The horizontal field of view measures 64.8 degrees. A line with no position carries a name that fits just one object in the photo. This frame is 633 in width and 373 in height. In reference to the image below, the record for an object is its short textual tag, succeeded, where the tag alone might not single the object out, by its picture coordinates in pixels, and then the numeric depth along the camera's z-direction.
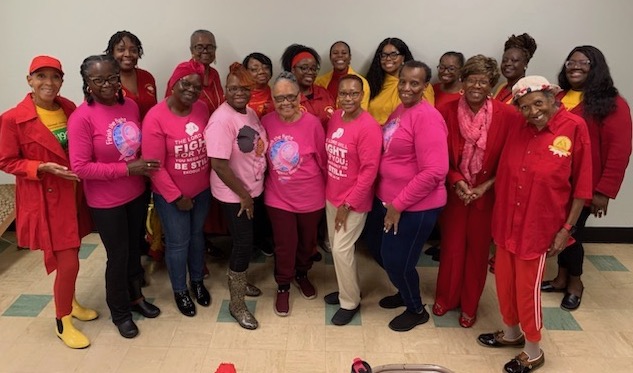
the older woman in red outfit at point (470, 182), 2.44
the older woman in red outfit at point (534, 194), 2.16
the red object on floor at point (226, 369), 1.77
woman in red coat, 2.35
